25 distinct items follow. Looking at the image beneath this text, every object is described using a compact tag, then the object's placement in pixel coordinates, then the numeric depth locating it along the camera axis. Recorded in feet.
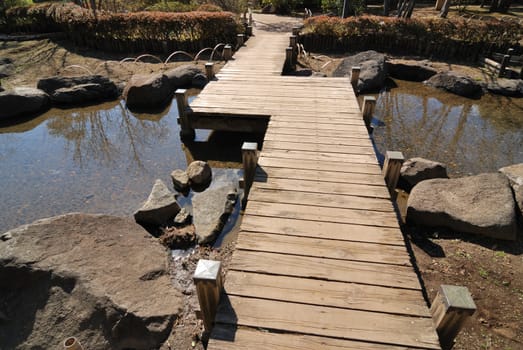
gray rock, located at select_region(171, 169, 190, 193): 21.84
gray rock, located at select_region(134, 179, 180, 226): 18.53
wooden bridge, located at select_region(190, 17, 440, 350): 9.52
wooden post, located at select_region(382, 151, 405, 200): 16.35
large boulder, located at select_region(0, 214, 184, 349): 11.61
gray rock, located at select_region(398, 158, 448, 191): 21.38
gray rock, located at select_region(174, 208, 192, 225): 18.75
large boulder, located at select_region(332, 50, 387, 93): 36.63
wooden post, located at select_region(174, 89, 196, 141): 24.94
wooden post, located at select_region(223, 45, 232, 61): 37.35
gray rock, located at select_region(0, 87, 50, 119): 30.78
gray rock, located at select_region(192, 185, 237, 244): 17.80
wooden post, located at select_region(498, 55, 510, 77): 37.08
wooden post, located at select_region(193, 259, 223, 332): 9.37
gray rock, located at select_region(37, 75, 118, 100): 34.19
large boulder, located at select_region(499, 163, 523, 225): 17.38
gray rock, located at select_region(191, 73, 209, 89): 37.99
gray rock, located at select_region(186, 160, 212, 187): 22.08
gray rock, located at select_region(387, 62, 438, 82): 39.37
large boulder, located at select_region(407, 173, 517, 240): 16.24
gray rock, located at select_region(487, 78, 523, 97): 35.32
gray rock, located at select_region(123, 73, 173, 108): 32.60
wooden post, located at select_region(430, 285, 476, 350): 8.62
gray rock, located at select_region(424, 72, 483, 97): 35.29
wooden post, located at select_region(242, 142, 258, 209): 16.63
